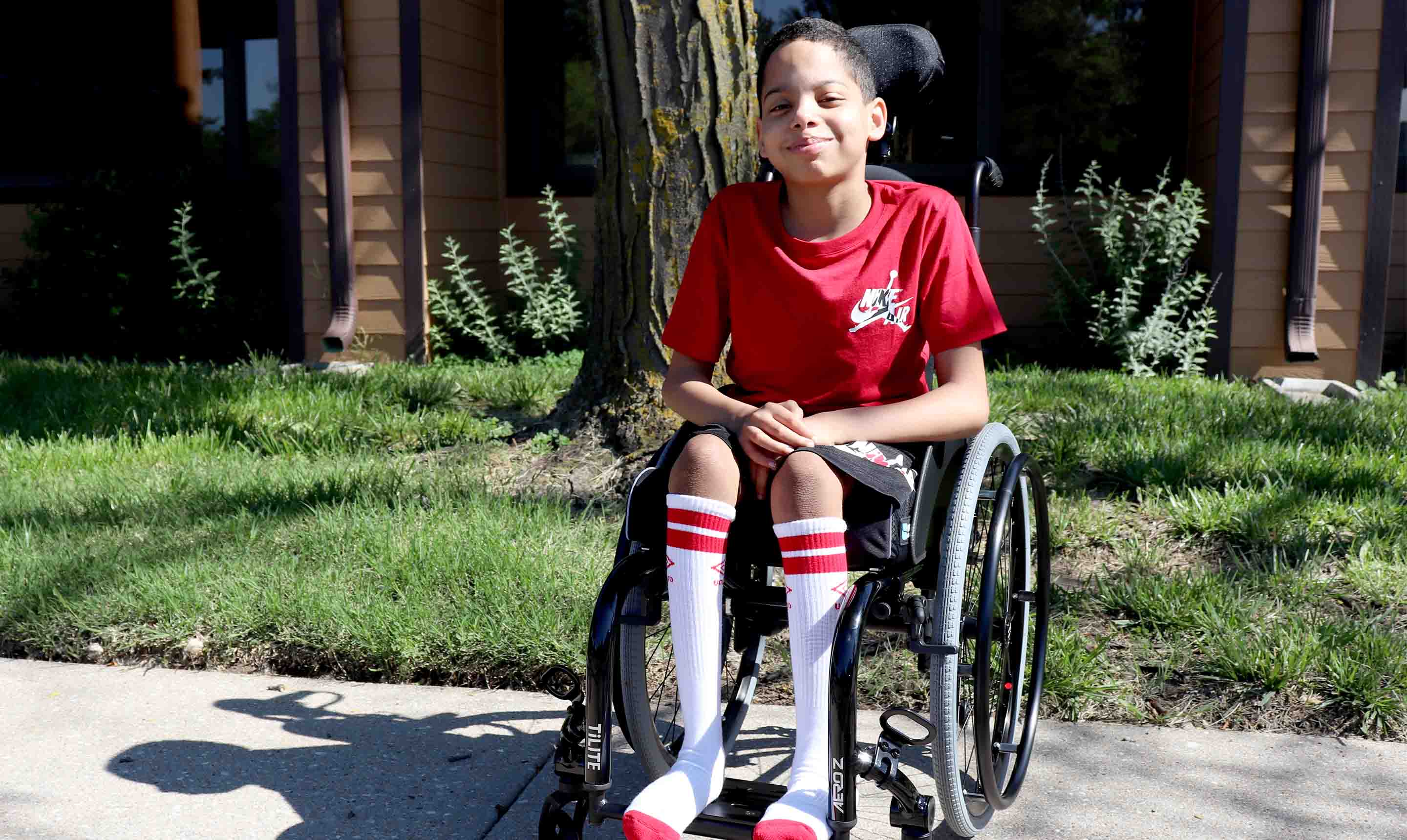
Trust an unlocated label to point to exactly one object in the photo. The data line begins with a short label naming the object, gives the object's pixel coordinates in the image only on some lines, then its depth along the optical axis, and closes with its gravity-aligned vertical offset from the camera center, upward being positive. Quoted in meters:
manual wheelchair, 1.90 -0.59
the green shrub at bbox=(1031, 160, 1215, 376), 6.23 +0.02
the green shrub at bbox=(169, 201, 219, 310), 7.23 +0.11
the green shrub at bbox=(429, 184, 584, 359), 7.05 -0.10
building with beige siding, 6.14 +0.81
